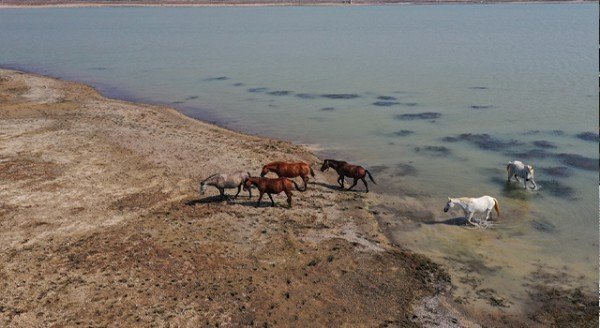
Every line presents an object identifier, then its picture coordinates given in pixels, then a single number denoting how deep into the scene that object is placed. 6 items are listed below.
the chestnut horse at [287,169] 16.53
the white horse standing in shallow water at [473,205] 14.21
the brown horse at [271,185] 14.96
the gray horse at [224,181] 15.24
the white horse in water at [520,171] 16.78
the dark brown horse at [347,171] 16.78
